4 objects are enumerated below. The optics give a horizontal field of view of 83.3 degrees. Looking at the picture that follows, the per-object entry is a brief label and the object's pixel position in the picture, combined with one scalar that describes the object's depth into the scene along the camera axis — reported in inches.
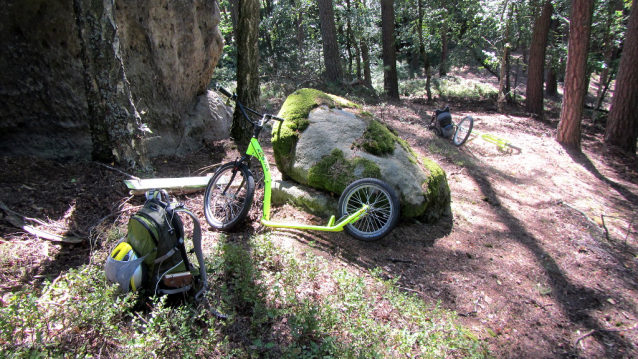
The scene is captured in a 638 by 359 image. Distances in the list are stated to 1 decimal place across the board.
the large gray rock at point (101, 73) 168.9
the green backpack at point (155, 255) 106.4
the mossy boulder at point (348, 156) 177.9
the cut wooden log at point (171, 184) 166.7
